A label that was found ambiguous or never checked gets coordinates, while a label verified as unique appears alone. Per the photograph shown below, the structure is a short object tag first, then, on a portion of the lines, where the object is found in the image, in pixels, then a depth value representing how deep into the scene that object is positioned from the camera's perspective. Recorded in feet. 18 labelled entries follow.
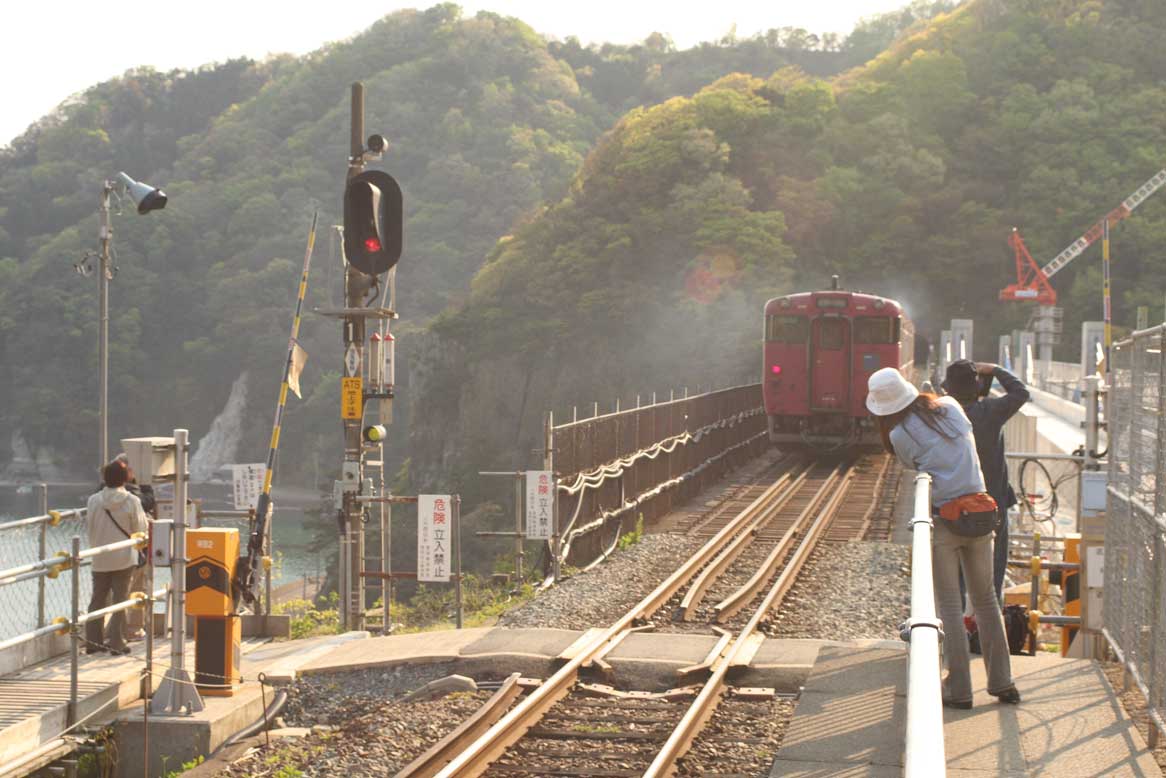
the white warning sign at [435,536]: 83.35
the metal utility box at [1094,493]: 56.75
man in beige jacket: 64.23
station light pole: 91.56
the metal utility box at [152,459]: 60.44
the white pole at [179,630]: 53.42
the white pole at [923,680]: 14.85
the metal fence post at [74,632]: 50.01
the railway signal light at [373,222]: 77.71
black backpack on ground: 59.47
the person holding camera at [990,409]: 47.44
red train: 174.40
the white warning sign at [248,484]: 86.94
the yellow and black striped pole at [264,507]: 63.16
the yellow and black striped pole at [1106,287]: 156.20
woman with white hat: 41.60
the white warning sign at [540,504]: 91.81
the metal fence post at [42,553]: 63.00
